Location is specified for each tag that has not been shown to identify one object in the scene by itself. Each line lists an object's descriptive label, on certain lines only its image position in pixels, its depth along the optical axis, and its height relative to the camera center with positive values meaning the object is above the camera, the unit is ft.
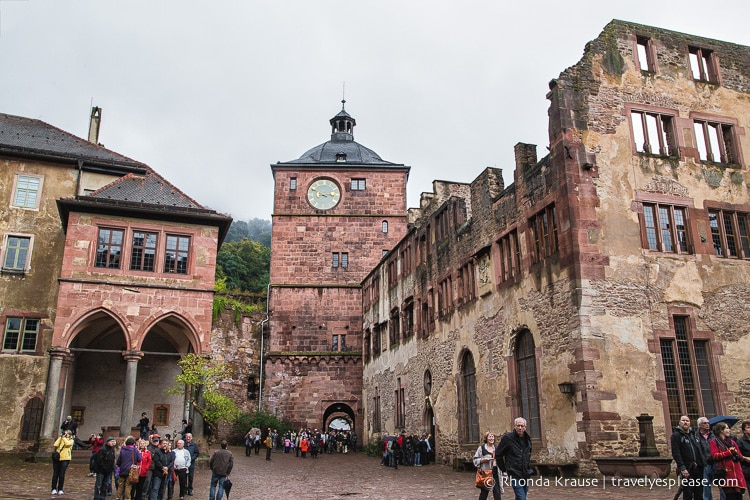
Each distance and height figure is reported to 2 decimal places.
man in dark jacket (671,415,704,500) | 33.68 -0.96
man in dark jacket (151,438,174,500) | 42.78 -1.86
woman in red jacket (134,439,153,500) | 42.42 -1.59
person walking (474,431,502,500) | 33.71 -1.07
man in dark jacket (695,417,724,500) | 33.55 -0.62
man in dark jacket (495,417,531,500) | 32.32 -0.86
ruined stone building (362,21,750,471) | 55.88 +15.94
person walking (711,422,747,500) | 31.40 -1.35
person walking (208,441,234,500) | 40.55 -1.83
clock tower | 132.77 +34.95
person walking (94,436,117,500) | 42.93 -1.54
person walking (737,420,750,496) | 31.78 -0.59
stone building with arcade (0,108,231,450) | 80.59 +19.52
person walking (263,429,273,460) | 98.07 -0.94
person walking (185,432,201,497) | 47.61 -1.07
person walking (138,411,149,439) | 72.38 +1.47
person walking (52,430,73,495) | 47.37 -1.45
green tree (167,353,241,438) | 77.20 +6.19
